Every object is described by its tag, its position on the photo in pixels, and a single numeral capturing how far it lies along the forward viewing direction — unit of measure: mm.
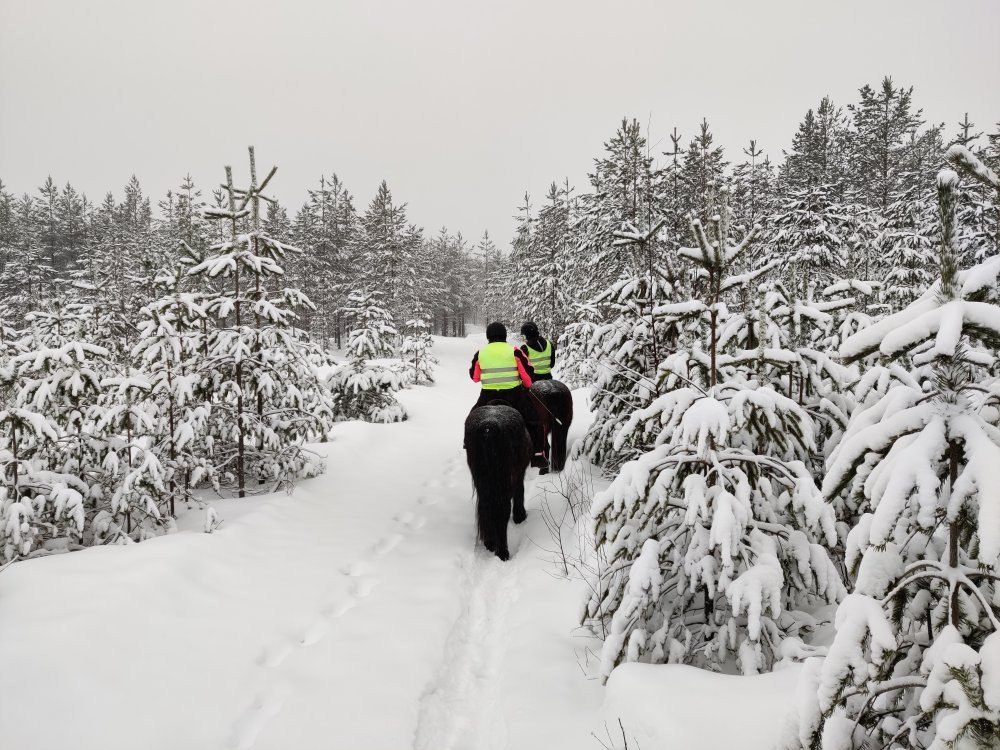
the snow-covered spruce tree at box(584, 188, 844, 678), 2779
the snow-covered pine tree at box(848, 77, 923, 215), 23703
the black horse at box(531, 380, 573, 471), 8078
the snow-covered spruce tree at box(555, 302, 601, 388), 10809
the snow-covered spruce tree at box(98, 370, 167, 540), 4852
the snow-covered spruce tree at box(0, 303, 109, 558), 4180
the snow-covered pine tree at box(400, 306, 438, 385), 25609
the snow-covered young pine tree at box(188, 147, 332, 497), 6406
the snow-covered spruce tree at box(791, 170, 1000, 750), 1467
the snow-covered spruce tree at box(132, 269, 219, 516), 5750
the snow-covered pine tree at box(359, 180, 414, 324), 29828
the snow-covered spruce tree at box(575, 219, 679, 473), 5973
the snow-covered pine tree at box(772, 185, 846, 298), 15922
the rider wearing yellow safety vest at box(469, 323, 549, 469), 6828
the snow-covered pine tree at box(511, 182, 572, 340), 26828
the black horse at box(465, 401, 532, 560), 5547
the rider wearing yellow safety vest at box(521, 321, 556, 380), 8758
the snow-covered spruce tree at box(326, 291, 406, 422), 14719
